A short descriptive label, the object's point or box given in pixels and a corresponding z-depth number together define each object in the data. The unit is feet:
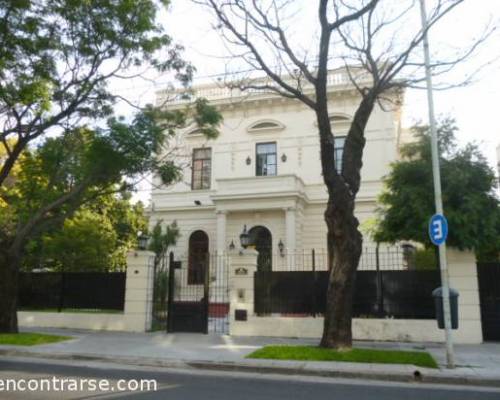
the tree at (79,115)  40.83
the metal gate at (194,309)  45.73
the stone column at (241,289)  44.45
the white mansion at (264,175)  75.66
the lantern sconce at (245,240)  49.16
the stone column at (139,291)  47.34
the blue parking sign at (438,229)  30.40
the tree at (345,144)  33.83
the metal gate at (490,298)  40.30
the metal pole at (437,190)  29.37
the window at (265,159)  83.92
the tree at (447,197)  42.24
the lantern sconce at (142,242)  49.37
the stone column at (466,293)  39.99
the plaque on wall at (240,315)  44.41
